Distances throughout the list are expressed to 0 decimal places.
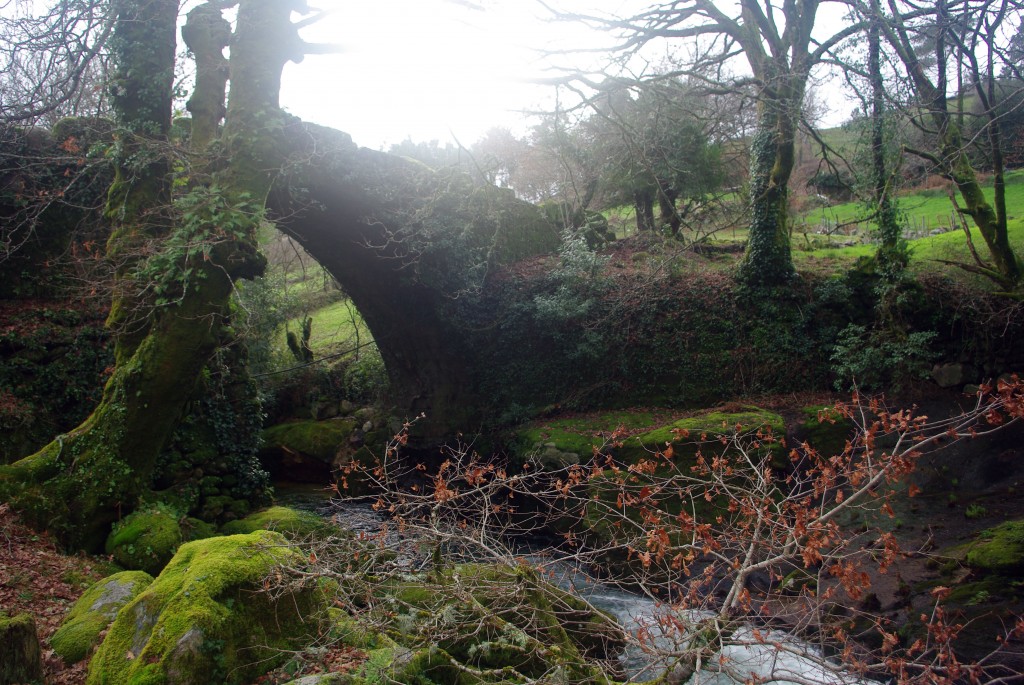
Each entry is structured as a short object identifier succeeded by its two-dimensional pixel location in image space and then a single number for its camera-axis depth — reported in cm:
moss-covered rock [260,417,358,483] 1536
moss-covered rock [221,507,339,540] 728
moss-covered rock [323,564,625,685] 410
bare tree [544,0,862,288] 1062
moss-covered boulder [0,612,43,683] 350
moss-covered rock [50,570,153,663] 438
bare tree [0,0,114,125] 777
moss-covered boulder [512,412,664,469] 1152
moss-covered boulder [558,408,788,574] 934
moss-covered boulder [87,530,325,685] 369
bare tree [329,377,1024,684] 369
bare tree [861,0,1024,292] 755
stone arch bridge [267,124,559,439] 1206
